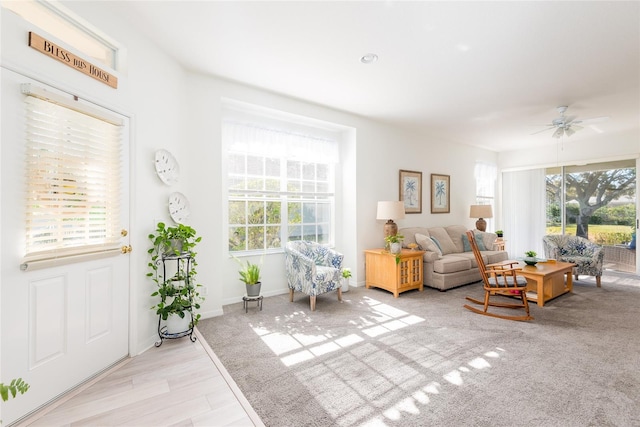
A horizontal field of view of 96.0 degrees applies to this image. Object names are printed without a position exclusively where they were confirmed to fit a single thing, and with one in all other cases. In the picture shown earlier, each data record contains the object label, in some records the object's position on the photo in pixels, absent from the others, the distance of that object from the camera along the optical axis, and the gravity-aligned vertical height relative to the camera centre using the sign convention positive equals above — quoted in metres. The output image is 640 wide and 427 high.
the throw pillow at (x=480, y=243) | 5.79 -0.56
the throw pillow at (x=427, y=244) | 4.85 -0.49
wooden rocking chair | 3.38 -0.88
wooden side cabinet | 4.30 -0.86
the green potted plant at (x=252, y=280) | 3.65 -0.83
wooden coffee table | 3.69 -0.88
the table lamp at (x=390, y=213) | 4.62 +0.04
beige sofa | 4.60 -0.71
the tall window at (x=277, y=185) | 4.00 +0.46
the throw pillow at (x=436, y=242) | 5.22 -0.50
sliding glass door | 5.64 +0.22
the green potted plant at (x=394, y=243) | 4.39 -0.43
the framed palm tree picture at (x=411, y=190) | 5.53 +0.49
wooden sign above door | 1.79 +1.07
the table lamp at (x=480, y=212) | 6.32 +0.07
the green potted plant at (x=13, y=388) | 0.89 -0.56
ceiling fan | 4.10 +1.37
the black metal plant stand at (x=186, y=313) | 2.68 -0.97
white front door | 1.65 -0.63
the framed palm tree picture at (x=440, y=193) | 6.07 +0.48
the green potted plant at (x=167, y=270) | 2.63 -0.53
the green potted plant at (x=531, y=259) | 4.01 -0.61
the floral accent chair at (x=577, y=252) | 4.72 -0.64
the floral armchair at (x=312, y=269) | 3.63 -0.73
